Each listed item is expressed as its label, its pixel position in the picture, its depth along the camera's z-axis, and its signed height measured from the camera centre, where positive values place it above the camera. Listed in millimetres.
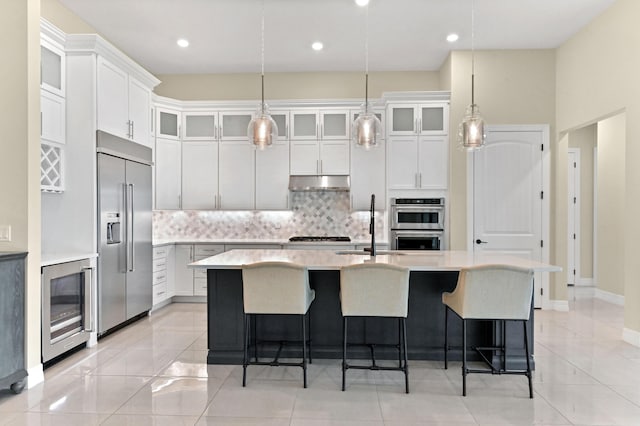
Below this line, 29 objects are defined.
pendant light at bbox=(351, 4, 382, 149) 3748 +737
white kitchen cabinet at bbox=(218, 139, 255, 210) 6203 +538
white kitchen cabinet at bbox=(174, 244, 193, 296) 6020 -843
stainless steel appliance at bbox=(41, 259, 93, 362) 3479 -850
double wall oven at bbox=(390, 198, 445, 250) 5676 -168
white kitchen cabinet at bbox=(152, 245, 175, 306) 5570 -840
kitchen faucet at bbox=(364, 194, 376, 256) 3793 -207
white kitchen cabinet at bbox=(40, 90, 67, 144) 3883 +884
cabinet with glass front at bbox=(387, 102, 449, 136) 5750 +1277
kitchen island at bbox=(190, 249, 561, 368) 3627 -956
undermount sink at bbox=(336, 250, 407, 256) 4172 -402
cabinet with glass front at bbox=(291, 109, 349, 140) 6133 +1278
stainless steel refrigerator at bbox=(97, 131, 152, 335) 4281 -213
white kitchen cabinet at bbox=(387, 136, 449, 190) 5738 +684
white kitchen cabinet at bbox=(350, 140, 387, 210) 6020 +504
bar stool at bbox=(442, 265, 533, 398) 2986 -588
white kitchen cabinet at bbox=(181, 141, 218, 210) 6227 +582
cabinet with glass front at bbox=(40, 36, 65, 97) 3861 +1350
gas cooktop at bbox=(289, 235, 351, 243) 6086 -389
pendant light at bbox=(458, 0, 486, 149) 3725 +727
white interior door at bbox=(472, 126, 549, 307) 5652 +264
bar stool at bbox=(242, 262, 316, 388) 3113 -577
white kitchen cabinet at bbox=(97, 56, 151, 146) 4336 +1208
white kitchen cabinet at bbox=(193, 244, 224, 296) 5996 -629
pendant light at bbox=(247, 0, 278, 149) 3686 +716
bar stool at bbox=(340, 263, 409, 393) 3055 -572
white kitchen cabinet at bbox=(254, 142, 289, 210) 6176 +495
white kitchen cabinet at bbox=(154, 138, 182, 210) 6043 +547
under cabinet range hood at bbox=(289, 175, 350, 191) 6082 +418
